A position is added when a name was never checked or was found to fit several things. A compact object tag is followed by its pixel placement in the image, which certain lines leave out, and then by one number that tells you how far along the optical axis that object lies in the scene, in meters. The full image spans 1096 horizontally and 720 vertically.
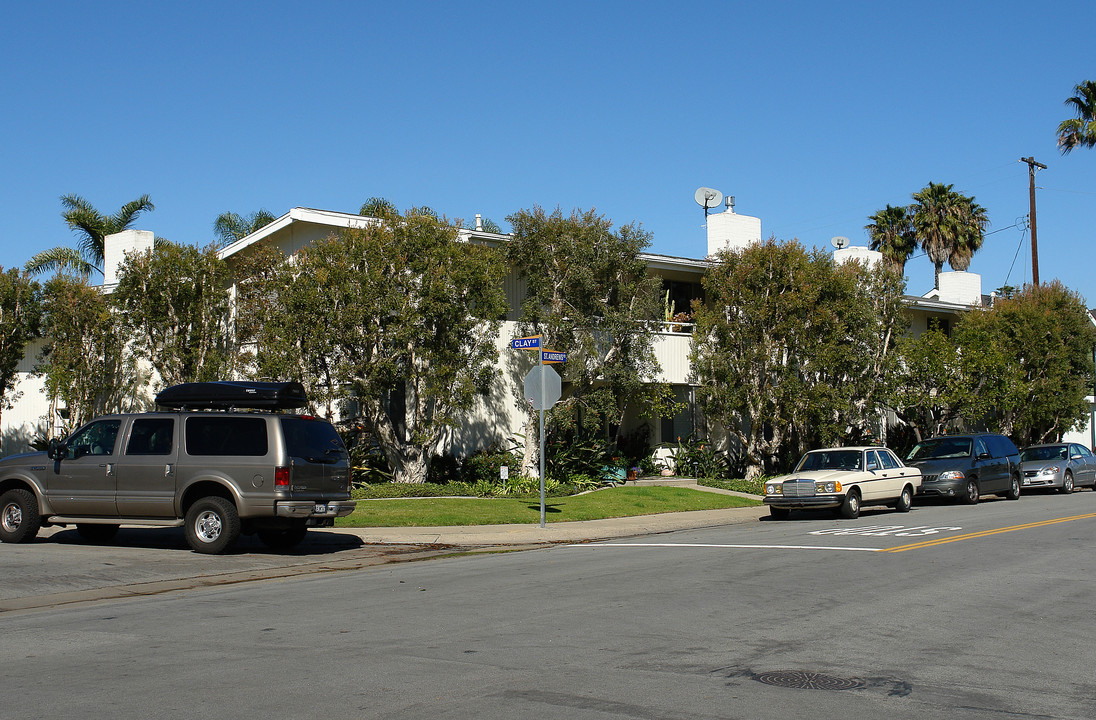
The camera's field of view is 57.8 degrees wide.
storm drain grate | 6.46
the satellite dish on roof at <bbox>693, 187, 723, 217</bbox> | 33.16
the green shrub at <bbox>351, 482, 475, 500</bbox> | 21.35
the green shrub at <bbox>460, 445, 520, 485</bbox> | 24.80
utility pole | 41.47
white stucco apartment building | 25.45
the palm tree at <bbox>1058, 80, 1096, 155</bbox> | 39.19
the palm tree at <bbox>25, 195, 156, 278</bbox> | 35.03
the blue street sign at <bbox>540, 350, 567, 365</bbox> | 20.52
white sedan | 19.86
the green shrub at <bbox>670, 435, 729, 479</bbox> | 28.34
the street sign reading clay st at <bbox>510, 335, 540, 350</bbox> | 17.62
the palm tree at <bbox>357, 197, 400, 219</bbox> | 22.84
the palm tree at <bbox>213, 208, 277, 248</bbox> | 44.41
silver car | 29.19
